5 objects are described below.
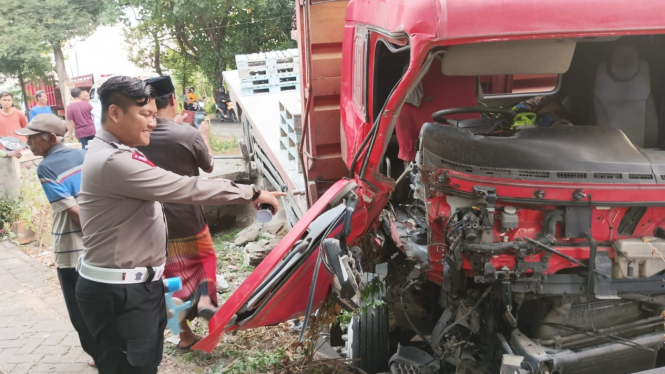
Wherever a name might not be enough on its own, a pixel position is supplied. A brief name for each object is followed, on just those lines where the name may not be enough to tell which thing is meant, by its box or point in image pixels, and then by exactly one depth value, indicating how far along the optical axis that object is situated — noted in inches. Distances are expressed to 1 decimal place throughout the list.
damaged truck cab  100.7
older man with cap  141.9
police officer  100.0
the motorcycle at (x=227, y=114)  729.6
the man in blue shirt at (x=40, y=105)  381.4
